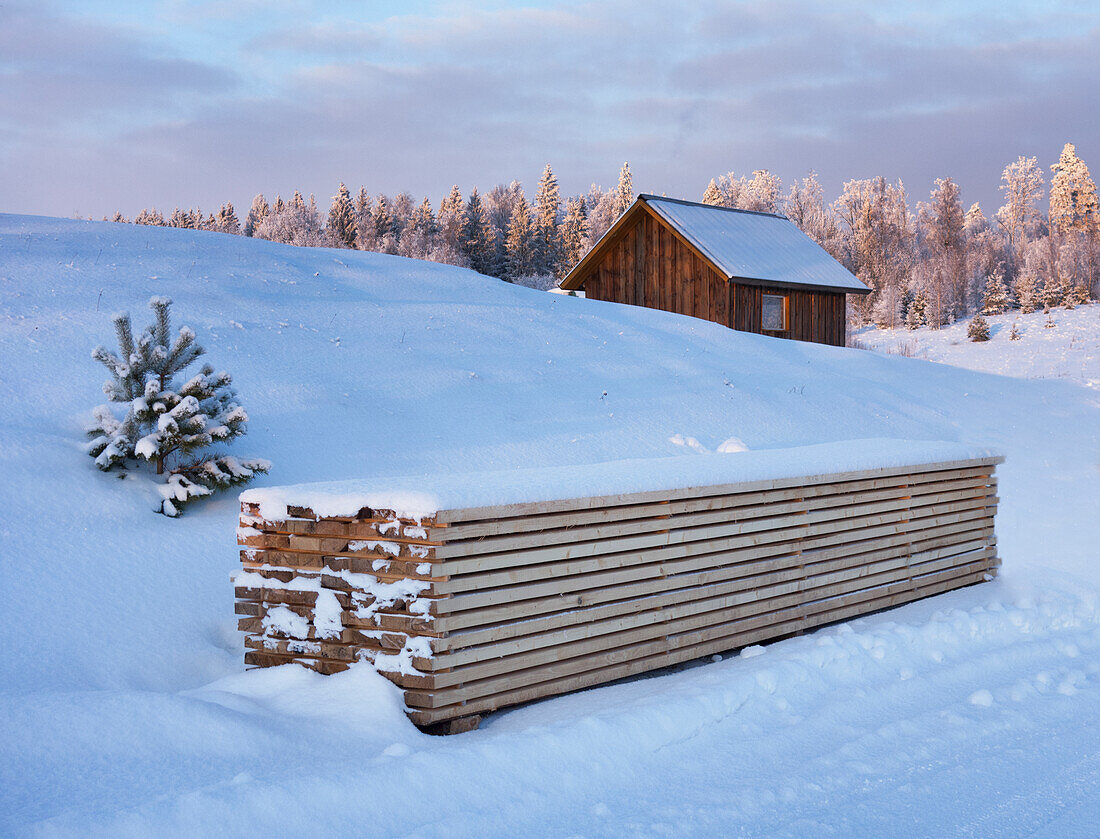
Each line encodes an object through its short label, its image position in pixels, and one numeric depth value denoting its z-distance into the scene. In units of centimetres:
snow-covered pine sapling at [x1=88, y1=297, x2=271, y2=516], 724
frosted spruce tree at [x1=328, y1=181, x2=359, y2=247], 7006
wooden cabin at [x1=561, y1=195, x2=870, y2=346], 2222
